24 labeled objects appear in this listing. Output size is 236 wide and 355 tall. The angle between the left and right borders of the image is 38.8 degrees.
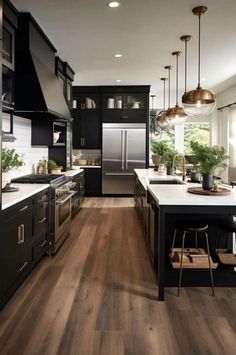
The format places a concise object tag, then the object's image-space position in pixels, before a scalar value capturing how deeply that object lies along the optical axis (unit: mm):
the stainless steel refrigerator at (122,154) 8820
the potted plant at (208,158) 3225
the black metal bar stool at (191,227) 2954
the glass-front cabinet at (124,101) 8859
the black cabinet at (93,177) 9031
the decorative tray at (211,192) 3186
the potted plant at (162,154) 5762
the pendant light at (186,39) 4727
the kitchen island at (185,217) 2838
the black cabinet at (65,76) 5864
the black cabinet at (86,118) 8969
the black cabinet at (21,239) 2584
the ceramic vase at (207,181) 3383
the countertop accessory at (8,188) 3276
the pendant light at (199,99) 3807
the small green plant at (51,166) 5855
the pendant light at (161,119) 6766
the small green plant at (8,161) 3207
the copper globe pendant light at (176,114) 5504
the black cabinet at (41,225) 3490
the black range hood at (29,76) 3992
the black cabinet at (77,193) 6130
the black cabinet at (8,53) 3550
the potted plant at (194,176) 4430
